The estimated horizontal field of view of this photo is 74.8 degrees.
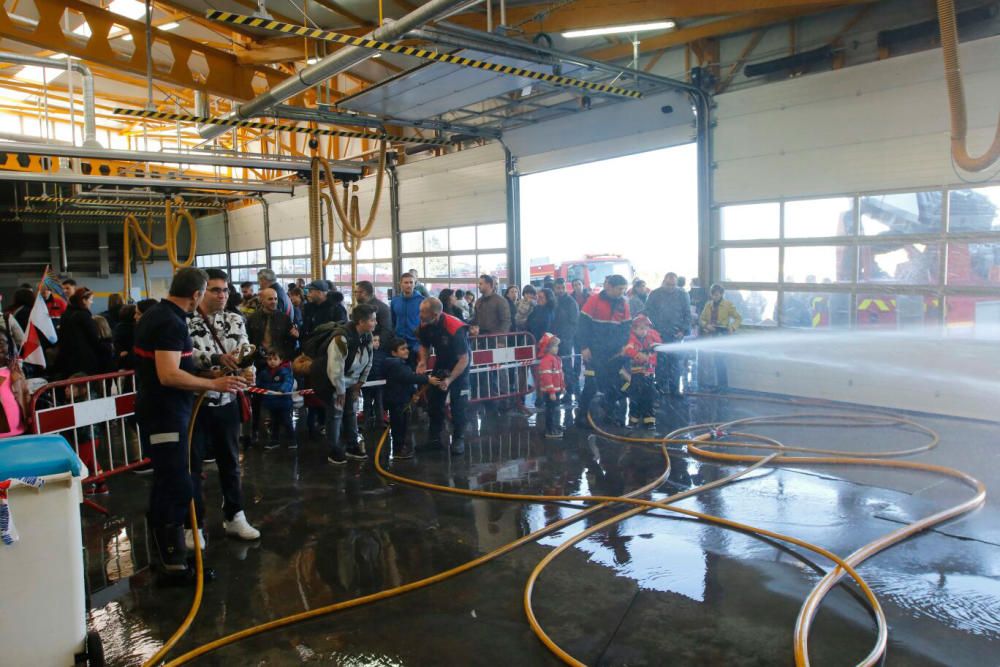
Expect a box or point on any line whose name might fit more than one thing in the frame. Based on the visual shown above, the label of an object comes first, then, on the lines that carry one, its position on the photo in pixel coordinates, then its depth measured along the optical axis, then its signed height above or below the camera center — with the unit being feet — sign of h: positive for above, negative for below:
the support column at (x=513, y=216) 45.06 +5.41
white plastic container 9.20 -3.73
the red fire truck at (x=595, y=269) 62.95 +2.33
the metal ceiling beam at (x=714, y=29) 30.58 +12.72
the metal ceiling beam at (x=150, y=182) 39.37 +8.43
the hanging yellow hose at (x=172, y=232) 42.29 +4.81
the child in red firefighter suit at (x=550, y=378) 26.40 -3.43
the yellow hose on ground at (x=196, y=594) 11.39 -5.99
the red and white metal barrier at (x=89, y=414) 18.69 -3.30
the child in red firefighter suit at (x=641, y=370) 27.14 -3.27
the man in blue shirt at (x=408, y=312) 30.30 -0.70
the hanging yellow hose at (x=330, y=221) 30.08 +3.76
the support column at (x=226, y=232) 85.51 +9.19
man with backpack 21.67 -2.35
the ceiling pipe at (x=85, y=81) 28.53 +10.68
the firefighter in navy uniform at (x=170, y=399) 13.56 -2.04
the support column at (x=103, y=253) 86.07 +6.73
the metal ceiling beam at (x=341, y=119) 34.01 +9.94
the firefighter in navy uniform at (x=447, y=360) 23.35 -2.31
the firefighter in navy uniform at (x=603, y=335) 27.07 -1.78
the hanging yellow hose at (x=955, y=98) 18.34 +5.56
